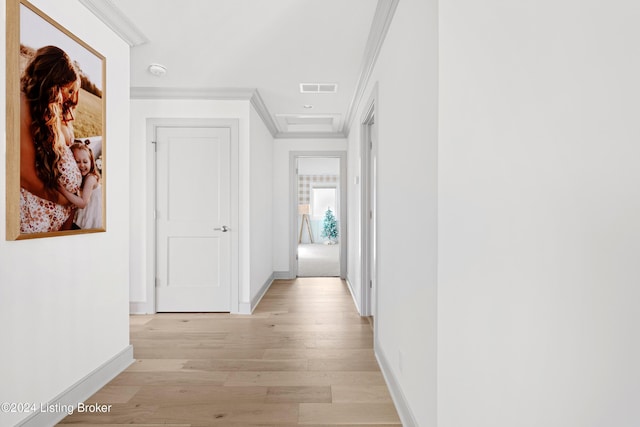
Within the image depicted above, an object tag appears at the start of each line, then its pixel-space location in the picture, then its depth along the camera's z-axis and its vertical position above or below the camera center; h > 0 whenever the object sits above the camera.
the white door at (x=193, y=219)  3.91 -0.11
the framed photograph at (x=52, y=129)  1.61 +0.43
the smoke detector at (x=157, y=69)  3.28 +1.34
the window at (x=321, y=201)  12.27 +0.28
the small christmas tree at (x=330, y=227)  11.79 -0.61
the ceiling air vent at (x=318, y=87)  3.77 +1.35
